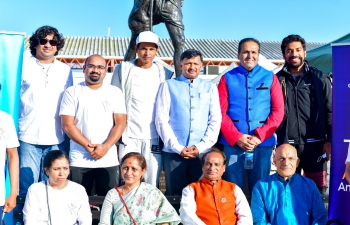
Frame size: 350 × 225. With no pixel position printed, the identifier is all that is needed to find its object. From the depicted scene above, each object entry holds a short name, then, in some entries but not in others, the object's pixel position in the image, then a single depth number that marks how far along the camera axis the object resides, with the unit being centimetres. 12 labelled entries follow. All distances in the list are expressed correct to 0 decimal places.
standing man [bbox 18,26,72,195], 362
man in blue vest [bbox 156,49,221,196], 364
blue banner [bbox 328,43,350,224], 348
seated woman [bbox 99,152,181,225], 313
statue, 506
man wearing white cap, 374
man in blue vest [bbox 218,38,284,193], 364
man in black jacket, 379
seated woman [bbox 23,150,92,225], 314
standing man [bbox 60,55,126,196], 352
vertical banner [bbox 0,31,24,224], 364
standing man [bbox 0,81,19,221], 299
